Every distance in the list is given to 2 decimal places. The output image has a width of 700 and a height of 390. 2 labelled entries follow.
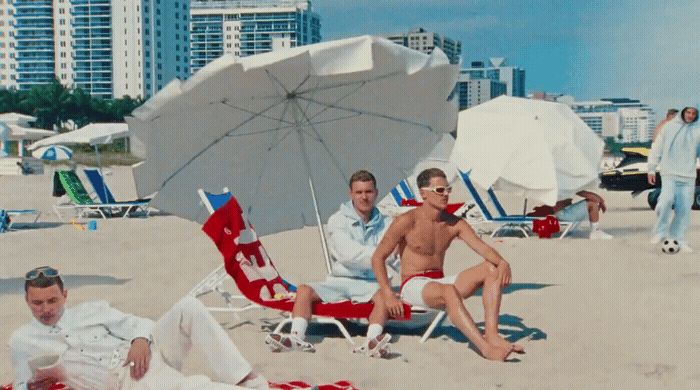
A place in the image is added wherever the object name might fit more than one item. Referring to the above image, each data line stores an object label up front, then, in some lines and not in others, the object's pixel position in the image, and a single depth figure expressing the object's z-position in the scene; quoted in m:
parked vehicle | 21.41
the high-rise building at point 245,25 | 166.50
